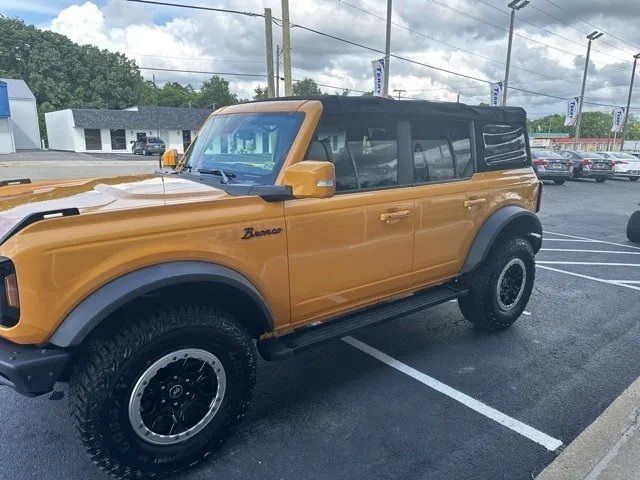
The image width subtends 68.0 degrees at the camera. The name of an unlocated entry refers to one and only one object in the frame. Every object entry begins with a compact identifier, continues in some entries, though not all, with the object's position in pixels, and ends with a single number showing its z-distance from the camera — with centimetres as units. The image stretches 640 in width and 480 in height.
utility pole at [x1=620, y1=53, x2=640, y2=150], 4325
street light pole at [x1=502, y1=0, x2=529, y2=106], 2792
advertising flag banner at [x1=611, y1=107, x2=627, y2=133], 4378
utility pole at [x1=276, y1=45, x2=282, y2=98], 2552
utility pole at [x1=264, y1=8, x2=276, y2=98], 1716
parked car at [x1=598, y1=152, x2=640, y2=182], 2558
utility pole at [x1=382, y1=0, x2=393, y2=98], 1958
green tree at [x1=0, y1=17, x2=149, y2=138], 6316
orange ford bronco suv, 217
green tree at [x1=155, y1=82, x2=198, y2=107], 8294
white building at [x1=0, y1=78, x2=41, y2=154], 4797
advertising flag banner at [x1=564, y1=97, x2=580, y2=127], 3634
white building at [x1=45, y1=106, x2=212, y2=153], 4794
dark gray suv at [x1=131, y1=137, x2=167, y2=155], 4306
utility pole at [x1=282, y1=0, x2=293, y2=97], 1557
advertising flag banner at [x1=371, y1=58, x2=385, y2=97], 1964
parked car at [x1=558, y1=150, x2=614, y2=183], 2328
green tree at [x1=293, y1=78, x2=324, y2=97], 7856
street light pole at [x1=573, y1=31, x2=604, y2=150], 3658
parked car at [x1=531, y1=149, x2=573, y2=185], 2069
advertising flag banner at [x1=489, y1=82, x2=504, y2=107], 2808
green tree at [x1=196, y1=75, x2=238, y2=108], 8369
